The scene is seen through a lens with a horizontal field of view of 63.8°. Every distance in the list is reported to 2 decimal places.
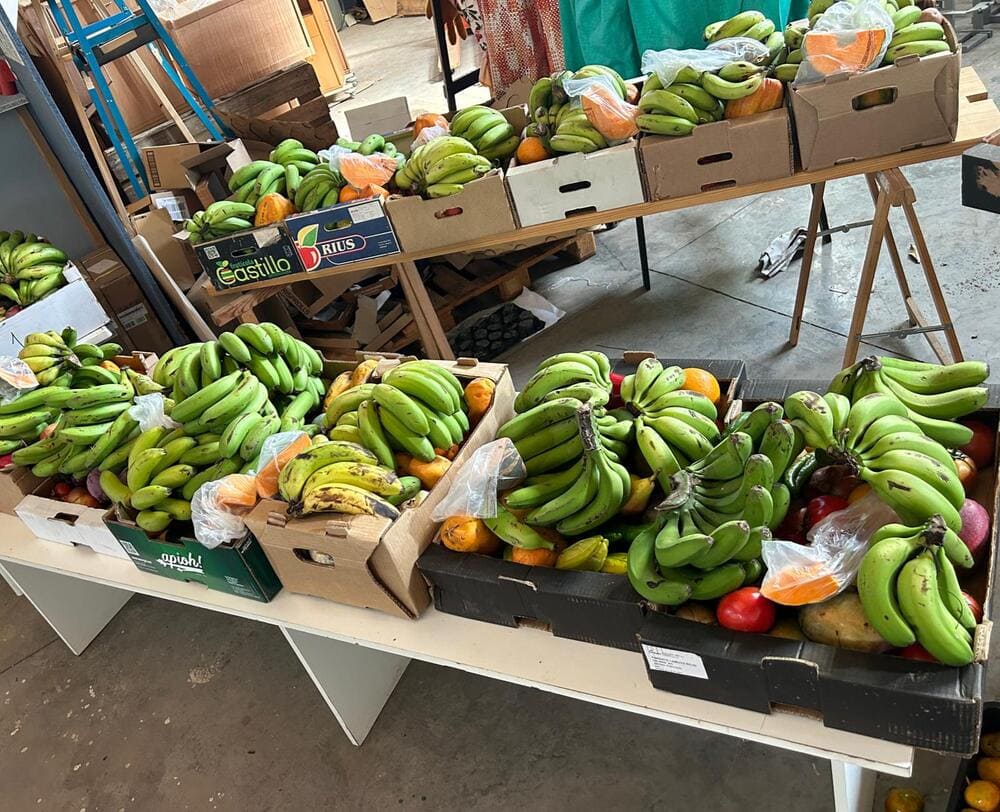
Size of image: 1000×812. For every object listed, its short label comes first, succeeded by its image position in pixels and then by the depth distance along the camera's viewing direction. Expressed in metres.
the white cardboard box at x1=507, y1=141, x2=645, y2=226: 2.92
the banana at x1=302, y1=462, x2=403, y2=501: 1.77
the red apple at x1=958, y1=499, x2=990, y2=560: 1.42
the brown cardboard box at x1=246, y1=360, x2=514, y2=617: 1.69
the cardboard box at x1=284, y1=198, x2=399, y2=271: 3.23
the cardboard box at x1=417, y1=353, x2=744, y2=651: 1.54
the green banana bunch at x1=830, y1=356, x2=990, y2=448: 1.57
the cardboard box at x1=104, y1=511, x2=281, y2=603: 1.94
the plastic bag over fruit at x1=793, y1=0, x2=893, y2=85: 2.50
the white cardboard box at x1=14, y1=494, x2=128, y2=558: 2.26
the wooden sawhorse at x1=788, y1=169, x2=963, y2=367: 2.67
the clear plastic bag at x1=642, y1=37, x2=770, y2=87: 2.82
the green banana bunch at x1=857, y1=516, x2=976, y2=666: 1.24
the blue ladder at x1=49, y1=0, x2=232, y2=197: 4.81
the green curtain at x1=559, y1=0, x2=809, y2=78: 4.21
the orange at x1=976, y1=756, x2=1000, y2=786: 1.71
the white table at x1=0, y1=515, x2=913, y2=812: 1.43
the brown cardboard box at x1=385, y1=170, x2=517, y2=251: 3.09
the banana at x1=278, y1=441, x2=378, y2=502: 1.81
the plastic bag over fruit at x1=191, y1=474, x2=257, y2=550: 1.89
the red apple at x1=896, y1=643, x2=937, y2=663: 1.28
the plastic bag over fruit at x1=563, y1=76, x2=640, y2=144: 2.90
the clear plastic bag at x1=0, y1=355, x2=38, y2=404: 2.42
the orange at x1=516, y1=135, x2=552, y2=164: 3.12
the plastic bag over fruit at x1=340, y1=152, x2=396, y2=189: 3.33
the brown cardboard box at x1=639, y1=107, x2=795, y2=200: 2.73
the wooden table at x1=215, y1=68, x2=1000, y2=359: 2.70
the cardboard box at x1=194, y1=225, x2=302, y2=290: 3.39
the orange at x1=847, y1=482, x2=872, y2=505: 1.50
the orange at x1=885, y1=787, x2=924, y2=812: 1.87
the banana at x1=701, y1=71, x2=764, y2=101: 2.70
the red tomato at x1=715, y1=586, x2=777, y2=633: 1.41
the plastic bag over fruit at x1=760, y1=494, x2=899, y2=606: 1.36
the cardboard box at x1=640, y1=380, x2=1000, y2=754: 1.22
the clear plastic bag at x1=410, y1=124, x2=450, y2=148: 3.48
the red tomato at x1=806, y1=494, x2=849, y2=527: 1.52
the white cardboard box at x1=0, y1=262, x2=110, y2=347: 3.41
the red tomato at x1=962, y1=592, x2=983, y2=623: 1.34
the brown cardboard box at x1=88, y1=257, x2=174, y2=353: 4.00
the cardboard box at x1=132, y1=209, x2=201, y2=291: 4.23
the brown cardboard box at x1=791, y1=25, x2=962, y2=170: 2.51
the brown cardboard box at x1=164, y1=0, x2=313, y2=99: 7.16
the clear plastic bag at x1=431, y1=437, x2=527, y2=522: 1.70
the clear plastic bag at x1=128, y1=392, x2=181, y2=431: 2.20
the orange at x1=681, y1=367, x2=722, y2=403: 1.91
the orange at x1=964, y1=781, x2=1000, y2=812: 1.67
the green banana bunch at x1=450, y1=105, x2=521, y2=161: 3.29
